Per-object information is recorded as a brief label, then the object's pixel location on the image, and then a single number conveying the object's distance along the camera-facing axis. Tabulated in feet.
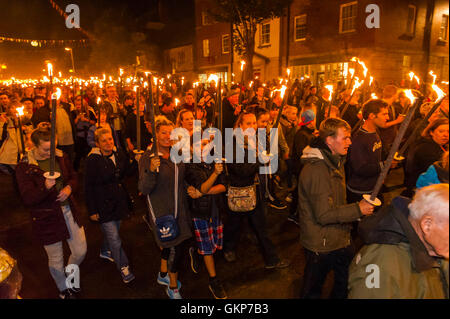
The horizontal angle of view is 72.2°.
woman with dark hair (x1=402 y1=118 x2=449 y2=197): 12.92
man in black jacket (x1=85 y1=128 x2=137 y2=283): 12.37
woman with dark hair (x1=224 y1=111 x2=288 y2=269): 12.86
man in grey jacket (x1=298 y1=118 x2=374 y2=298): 9.34
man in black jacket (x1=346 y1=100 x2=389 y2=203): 13.14
